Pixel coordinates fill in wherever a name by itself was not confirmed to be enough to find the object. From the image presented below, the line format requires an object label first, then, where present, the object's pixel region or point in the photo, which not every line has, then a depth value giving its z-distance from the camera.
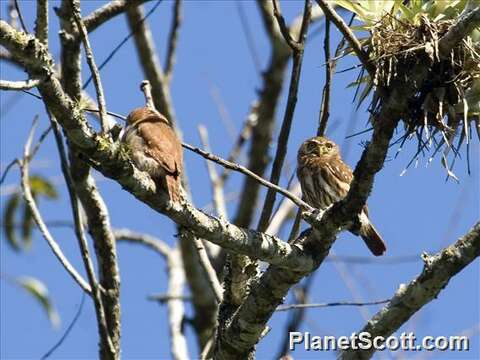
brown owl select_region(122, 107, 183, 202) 9.56
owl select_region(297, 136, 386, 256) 15.10
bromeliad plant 9.44
